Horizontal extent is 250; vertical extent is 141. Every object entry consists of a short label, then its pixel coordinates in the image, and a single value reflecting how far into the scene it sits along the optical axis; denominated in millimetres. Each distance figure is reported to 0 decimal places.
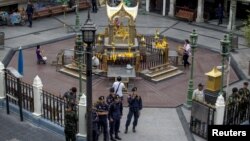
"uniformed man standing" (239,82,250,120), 18516
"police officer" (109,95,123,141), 16781
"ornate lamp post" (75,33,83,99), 18444
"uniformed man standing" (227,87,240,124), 18000
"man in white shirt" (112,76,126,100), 19959
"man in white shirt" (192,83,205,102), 18875
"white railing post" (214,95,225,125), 17312
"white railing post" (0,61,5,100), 18984
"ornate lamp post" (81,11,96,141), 13203
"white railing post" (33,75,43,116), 17844
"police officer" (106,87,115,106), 16953
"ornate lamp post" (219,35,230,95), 18469
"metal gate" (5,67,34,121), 18064
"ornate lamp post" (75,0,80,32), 30284
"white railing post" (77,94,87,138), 16438
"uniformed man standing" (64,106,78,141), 15984
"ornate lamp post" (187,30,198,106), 19734
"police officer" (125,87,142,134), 17297
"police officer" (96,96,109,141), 16375
